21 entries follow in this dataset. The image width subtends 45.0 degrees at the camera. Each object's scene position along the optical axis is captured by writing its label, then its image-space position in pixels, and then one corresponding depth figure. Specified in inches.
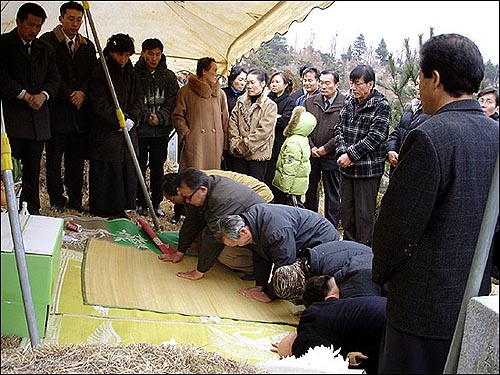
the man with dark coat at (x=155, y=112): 197.9
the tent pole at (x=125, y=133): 169.7
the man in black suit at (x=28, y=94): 145.8
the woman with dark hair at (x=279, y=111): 217.8
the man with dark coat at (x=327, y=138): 209.2
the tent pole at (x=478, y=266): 61.6
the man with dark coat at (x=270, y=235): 138.9
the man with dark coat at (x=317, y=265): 130.3
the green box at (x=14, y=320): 83.0
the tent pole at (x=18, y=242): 78.6
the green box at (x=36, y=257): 81.2
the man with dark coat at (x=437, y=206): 70.2
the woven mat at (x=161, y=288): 130.5
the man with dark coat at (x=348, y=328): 95.6
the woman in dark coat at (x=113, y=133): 184.2
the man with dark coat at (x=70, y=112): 177.6
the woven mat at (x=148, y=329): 110.3
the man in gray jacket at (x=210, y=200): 151.5
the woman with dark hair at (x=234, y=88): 217.3
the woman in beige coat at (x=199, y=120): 200.2
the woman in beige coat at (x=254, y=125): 203.2
